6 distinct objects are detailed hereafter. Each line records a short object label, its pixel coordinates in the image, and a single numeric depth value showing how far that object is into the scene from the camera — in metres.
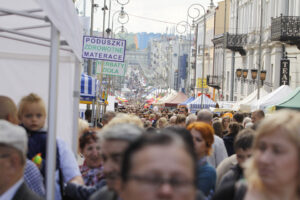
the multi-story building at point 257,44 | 32.50
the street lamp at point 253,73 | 33.81
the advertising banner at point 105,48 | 15.07
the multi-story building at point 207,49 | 75.94
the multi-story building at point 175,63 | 128.24
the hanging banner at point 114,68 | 20.70
